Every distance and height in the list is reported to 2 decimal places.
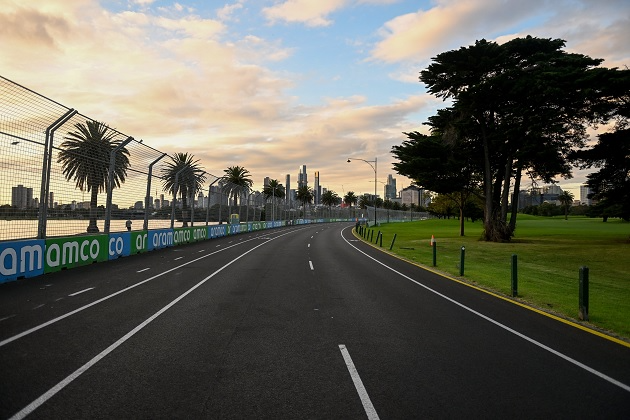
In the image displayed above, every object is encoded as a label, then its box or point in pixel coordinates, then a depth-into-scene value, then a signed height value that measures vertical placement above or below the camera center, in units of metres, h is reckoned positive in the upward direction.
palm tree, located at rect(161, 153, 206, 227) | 23.72 +2.03
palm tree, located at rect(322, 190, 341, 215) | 145.96 +6.21
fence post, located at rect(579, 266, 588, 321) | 7.73 -1.51
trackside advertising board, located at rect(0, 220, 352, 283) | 11.05 -1.51
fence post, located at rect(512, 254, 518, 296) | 10.27 -1.56
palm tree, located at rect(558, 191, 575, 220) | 153.12 +8.81
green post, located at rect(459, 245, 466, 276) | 13.91 -1.76
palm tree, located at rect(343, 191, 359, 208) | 151.88 +6.64
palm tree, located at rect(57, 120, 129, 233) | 13.75 +1.94
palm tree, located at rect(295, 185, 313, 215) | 112.31 +5.95
